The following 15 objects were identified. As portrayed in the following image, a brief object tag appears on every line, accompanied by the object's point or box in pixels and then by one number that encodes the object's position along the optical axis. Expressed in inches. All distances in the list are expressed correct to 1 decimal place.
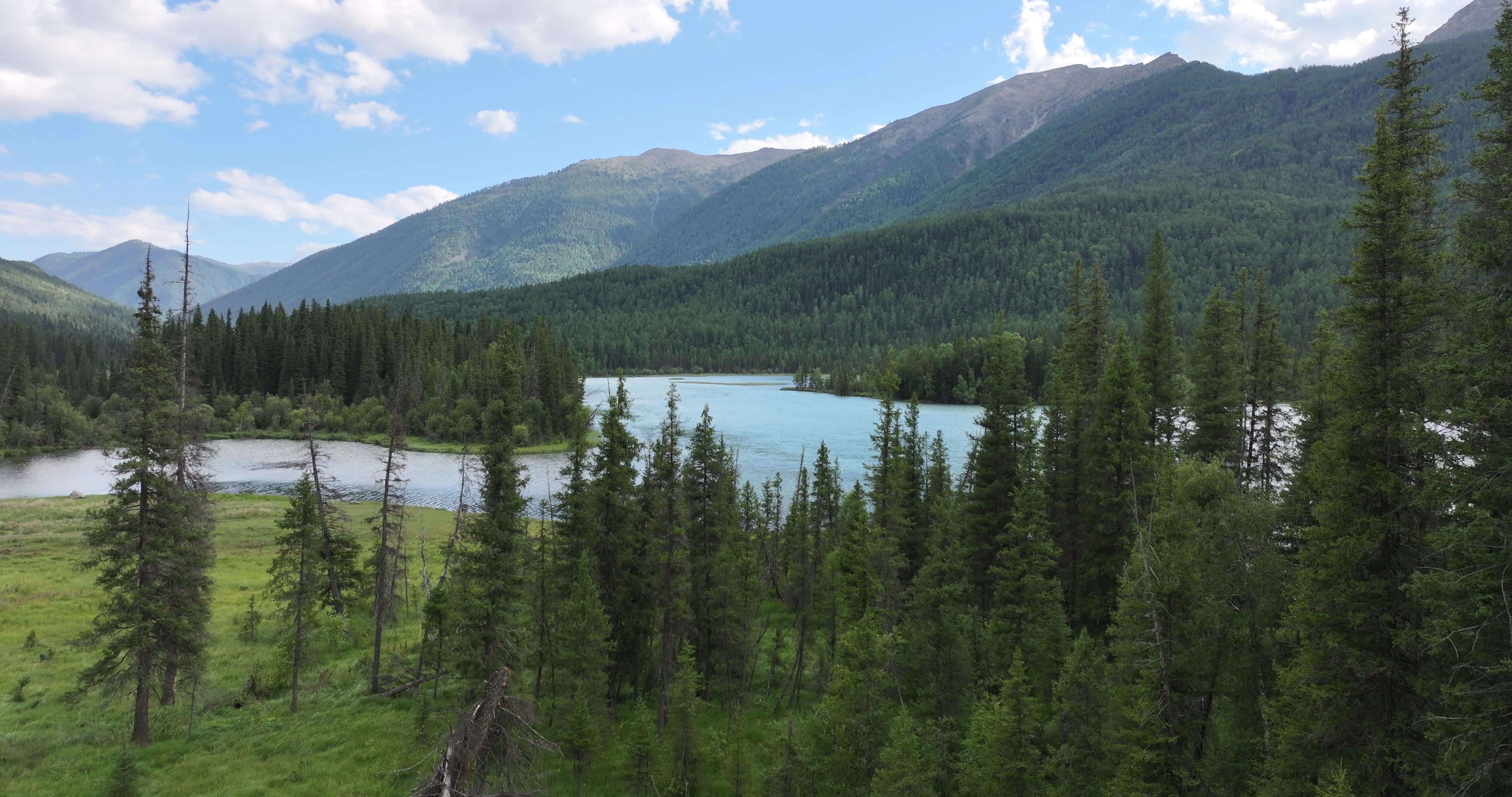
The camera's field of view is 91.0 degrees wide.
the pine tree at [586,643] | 1039.0
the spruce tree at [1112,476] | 1207.6
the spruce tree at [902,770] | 788.6
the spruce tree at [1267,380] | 1461.6
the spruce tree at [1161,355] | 1429.6
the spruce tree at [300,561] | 1201.4
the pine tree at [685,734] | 988.6
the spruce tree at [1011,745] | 775.7
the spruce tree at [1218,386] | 1381.6
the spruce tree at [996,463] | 1355.8
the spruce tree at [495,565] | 1030.4
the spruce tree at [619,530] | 1179.3
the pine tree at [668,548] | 1163.9
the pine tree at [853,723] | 914.1
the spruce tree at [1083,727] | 830.5
